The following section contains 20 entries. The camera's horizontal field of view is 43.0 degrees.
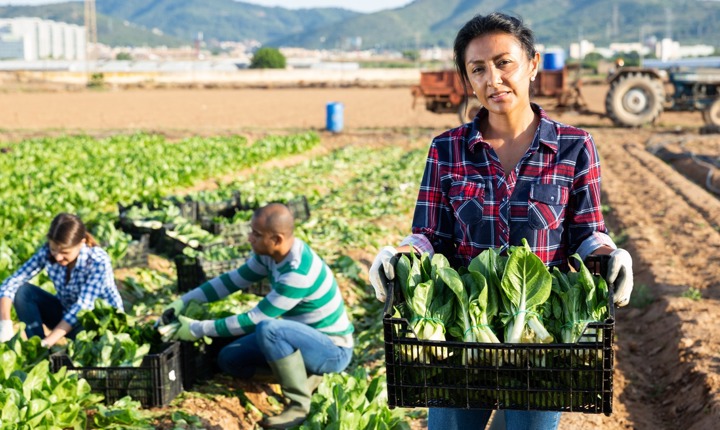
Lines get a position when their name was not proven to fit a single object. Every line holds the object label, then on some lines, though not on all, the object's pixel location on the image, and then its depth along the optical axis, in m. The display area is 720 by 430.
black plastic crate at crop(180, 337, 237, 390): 5.46
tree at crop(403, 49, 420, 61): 159.27
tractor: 23.72
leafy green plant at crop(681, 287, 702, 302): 7.80
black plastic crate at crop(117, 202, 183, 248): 9.38
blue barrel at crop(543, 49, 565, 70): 24.57
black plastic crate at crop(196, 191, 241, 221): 10.23
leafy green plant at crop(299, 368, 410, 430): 4.45
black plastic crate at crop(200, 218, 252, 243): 9.11
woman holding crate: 3.01
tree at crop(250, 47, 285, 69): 89.44
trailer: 24.12
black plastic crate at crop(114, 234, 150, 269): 8.55
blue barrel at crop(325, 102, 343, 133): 25.98
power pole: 67.90
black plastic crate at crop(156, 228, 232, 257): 8.70
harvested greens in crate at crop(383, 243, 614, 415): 2.70
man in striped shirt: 5.25
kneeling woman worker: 5.81
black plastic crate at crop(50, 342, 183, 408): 5.09
